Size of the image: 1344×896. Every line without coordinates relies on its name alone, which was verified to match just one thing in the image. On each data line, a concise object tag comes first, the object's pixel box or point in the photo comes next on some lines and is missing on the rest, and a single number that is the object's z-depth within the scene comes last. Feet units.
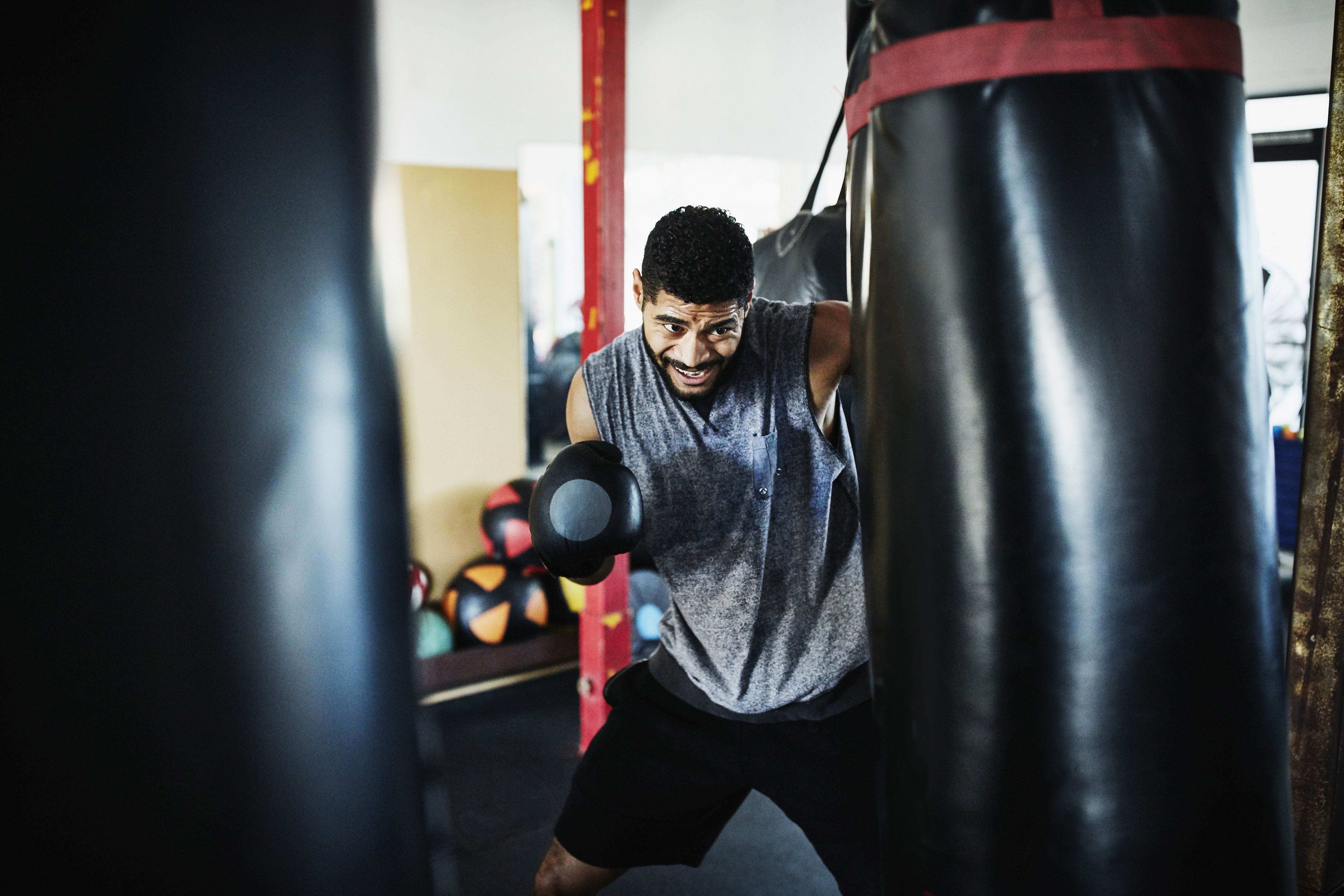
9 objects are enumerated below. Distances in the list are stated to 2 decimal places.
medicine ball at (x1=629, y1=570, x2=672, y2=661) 11.66
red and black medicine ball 11.95
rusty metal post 5.37
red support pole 8.49
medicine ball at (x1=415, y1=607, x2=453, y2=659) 11.15
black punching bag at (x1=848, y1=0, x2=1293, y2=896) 2.18
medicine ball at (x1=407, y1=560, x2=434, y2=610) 11.10
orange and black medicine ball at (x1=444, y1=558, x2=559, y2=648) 11.51
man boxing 4.94
